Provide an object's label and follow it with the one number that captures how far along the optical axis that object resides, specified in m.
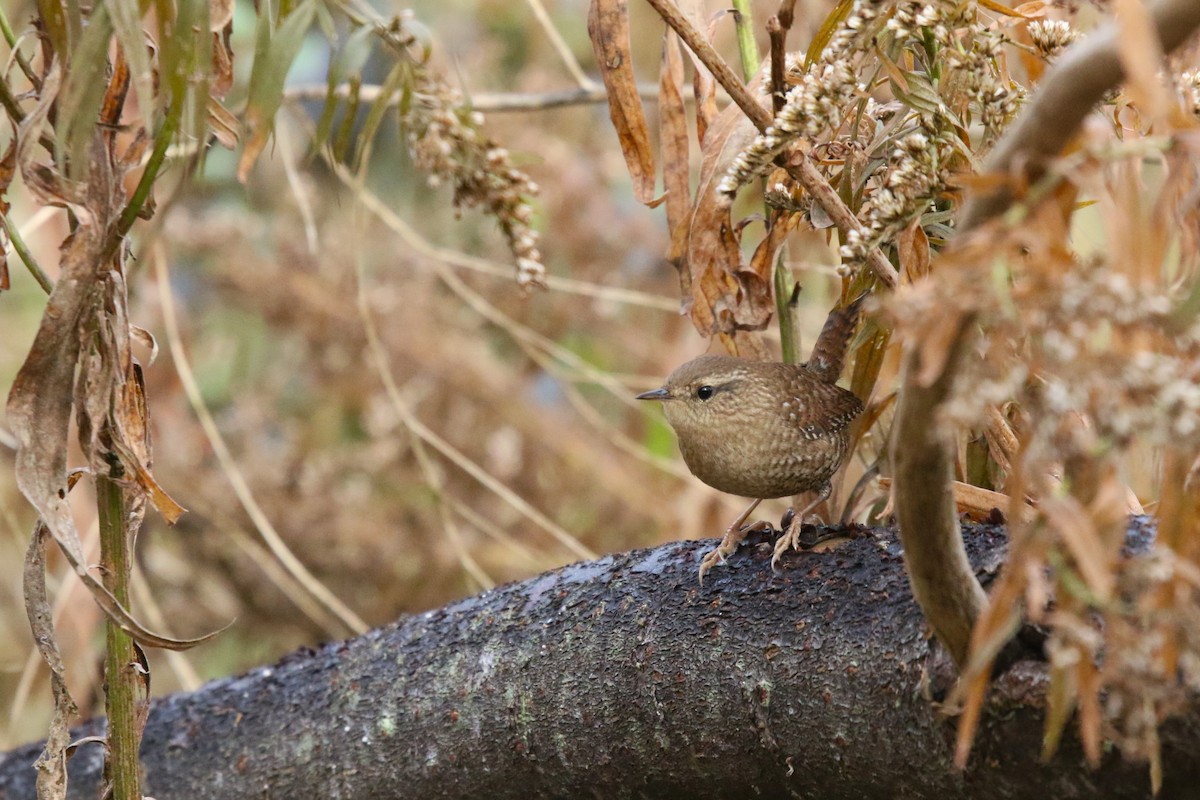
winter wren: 6.65
